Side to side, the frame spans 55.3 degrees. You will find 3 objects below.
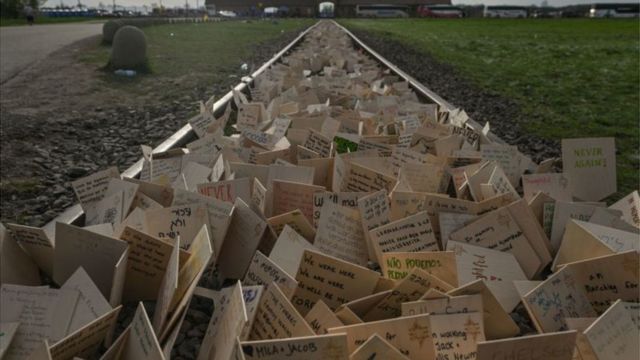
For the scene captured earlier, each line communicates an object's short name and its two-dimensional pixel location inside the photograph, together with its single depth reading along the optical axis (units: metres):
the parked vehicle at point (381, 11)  78.19
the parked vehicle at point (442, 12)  73.11
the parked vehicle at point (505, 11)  71.46
